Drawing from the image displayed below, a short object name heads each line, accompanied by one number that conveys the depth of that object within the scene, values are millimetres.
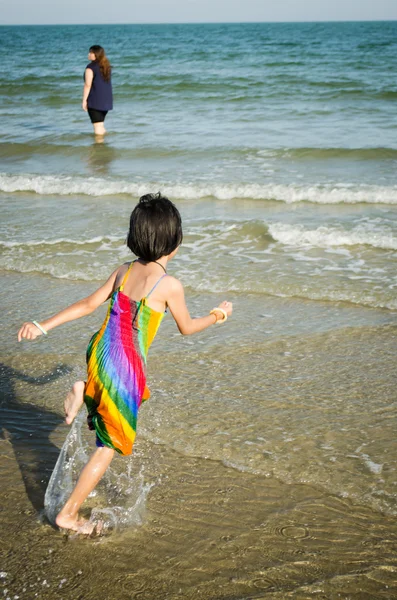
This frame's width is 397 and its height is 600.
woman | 12094
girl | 2617
